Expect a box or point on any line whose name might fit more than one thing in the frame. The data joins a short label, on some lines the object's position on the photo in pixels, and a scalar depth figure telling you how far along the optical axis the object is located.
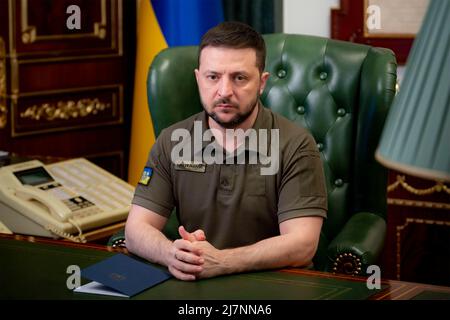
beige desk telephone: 5.66
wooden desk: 3.74
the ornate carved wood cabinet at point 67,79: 7.97
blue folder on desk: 3.81
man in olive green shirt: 4.68
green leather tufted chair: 5.54
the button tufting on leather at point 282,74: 5.86
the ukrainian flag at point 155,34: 8.47
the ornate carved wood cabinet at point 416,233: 7.58
